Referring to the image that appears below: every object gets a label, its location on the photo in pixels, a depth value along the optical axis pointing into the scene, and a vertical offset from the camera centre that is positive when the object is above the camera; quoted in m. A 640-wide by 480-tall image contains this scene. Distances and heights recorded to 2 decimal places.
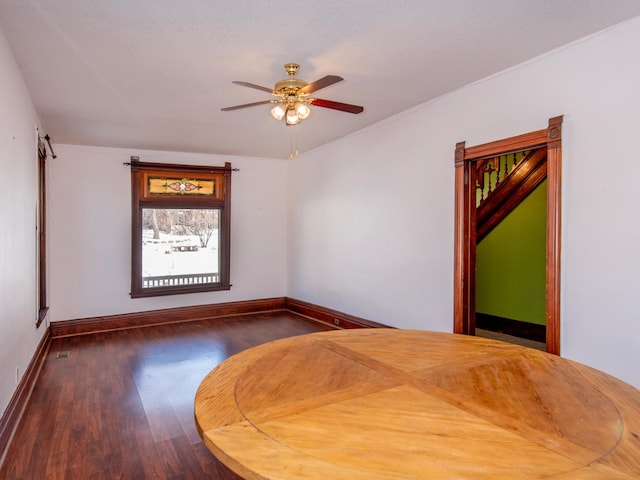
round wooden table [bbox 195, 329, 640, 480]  0.91 -0.51
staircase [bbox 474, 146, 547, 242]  4.50 +0.58
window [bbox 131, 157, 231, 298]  5.71 +0.09
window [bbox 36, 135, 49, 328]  4.36 -0.09
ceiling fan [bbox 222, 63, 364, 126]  2.74 +0.95
